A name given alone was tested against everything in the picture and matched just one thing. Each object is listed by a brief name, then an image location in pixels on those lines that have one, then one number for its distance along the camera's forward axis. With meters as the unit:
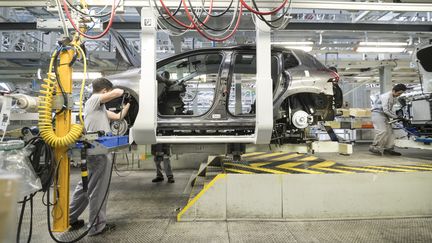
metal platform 2.54
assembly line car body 3.15
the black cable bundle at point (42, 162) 1.92
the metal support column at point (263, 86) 2.54
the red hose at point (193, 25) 2.42
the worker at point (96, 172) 2.30
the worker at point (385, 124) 5.30
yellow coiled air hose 1.97
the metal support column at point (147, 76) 2.59
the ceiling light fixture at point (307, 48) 6.19
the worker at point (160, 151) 3.24
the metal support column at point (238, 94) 5.04
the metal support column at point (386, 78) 6.93
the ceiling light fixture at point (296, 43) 5.88
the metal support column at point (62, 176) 2.12
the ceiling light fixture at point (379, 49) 6.15
